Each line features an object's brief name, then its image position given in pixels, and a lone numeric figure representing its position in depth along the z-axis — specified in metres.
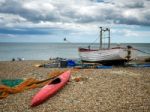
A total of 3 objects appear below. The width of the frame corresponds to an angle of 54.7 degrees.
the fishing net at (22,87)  8.45
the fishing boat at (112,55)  16.08
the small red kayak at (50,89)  7.32
